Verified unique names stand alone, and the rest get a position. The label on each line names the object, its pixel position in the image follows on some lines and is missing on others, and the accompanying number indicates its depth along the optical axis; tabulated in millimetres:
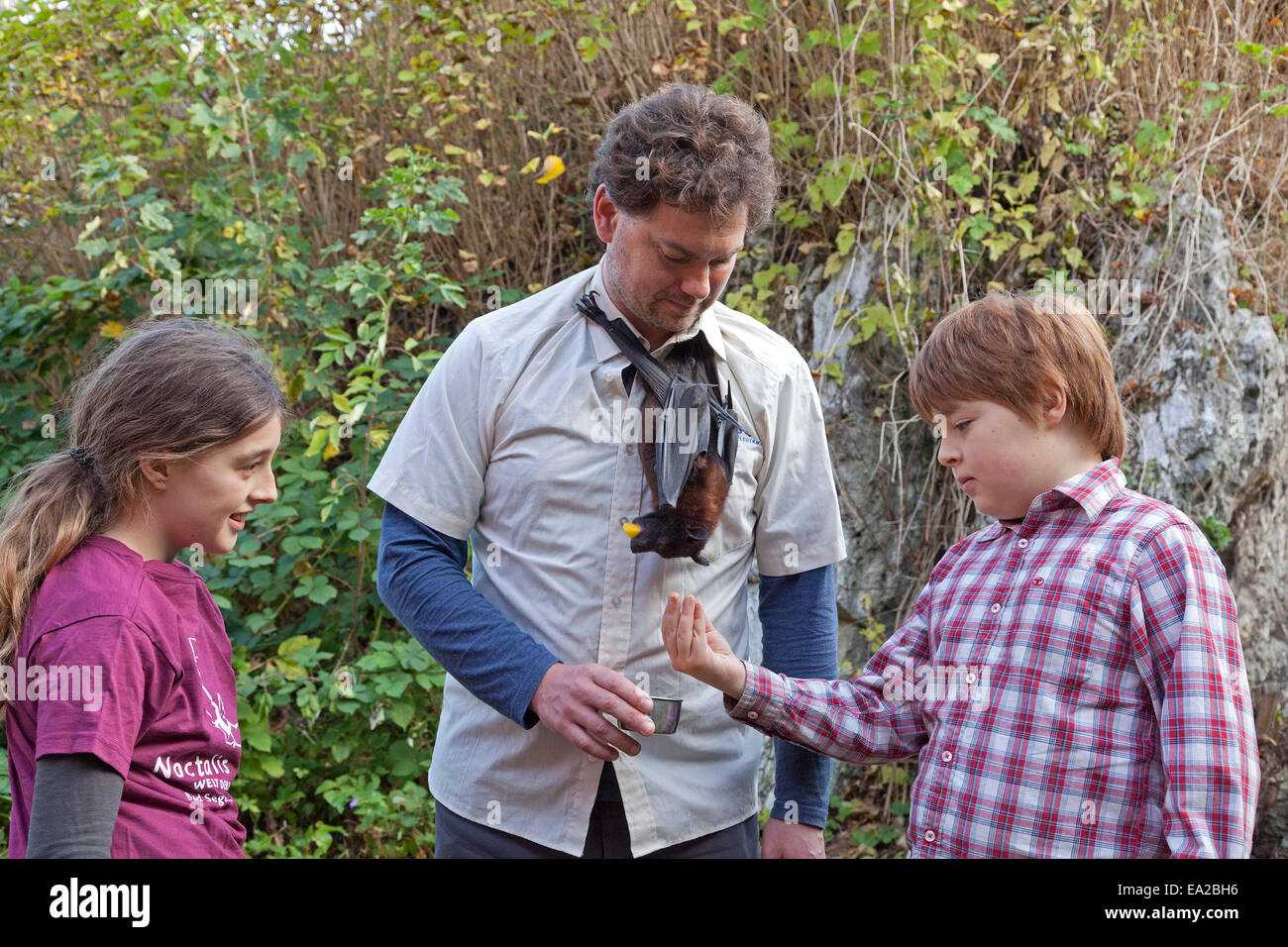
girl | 1495
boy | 1549
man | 1912
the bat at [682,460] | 1921
